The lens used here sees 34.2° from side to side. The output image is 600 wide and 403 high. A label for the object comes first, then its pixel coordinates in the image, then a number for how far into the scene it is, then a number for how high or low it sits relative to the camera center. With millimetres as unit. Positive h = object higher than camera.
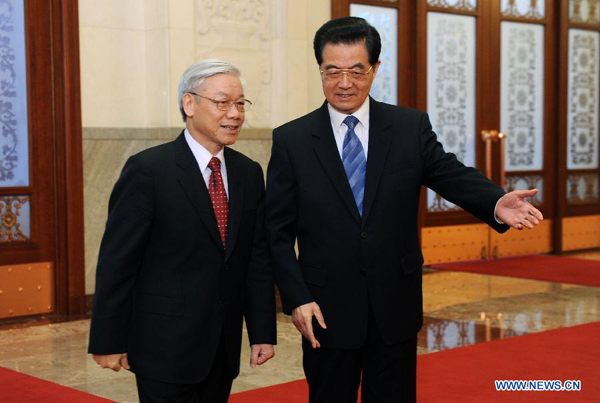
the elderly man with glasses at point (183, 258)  2738 -254
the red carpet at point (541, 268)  8430 -941
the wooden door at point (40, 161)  6523 +61
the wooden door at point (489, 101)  9148 +652
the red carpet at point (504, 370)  4441 -1034
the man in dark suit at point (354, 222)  2896 -163
